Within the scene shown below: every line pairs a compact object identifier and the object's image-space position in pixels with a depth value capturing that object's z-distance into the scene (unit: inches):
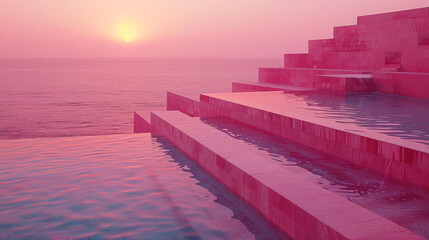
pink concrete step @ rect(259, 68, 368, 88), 549.3
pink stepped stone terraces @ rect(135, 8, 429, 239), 141.7
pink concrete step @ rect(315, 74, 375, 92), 447.5
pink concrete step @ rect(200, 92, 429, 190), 180.2
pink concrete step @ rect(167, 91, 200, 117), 519.1
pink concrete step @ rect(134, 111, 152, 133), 491.9
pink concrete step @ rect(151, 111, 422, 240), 121.5
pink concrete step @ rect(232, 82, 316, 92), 555.2
